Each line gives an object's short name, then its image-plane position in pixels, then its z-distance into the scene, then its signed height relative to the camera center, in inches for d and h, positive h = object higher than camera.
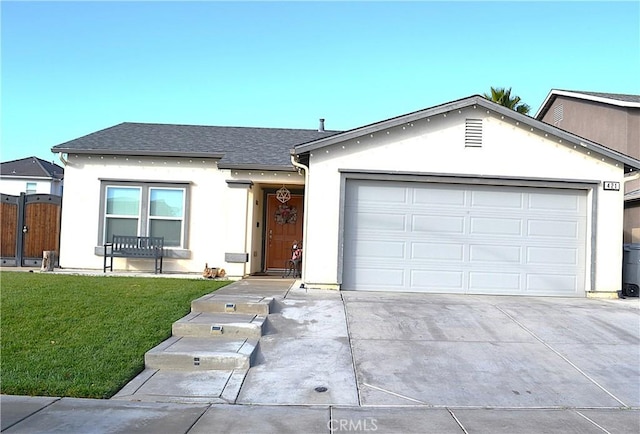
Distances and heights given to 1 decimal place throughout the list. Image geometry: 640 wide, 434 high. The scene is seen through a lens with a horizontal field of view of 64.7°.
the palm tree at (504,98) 1012.5 +273.3
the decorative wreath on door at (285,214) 573.6 +12.3
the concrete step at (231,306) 315.6 -52.2
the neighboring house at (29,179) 1334.9 +94.4
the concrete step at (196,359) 239.9 -65.5
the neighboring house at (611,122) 545.0 +152.7
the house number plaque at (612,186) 418.0 +43.1
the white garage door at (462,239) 413.4 -5.9
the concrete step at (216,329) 278.5 -59.2
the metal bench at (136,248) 493.4 -28.5
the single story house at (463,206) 410.9 +21.6
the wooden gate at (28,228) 556.1 -14.3
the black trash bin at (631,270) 430.0 -27.4
